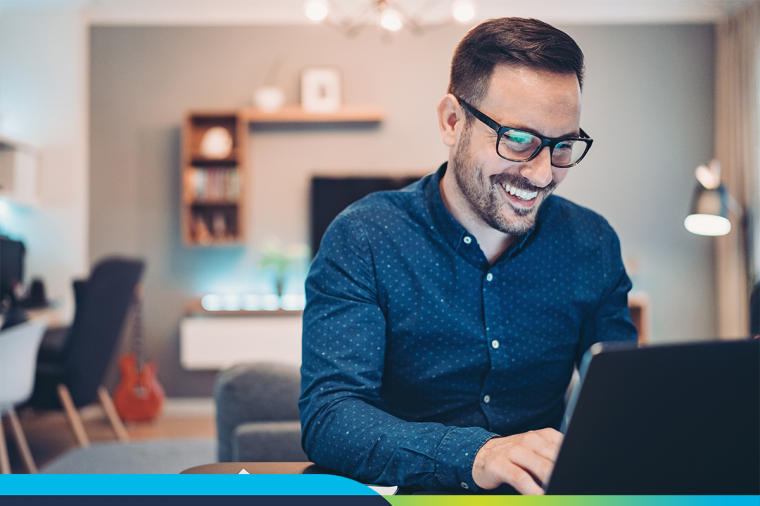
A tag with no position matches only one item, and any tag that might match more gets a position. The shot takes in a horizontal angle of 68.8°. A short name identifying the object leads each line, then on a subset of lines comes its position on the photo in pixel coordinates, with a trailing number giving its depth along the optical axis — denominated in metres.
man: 0.86
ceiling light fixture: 3.99
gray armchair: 1.67
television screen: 4.05
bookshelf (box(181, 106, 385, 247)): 3.86
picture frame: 4.02
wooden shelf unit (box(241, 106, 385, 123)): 3.90
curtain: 3.72
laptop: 0.43
